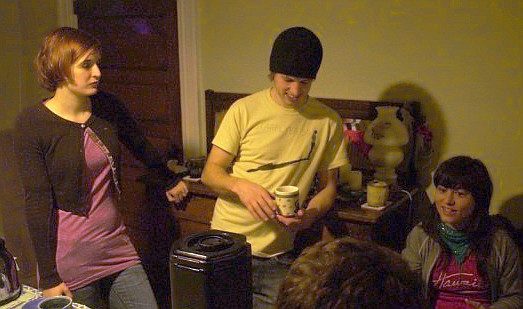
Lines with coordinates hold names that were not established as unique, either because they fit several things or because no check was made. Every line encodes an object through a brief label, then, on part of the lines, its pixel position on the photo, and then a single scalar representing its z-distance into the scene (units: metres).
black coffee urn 0.94
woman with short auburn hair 1.57
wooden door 3.02
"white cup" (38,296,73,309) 1.23
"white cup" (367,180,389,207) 2.19
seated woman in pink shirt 1.85
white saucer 2.19
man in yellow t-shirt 1.80
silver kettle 1.43
